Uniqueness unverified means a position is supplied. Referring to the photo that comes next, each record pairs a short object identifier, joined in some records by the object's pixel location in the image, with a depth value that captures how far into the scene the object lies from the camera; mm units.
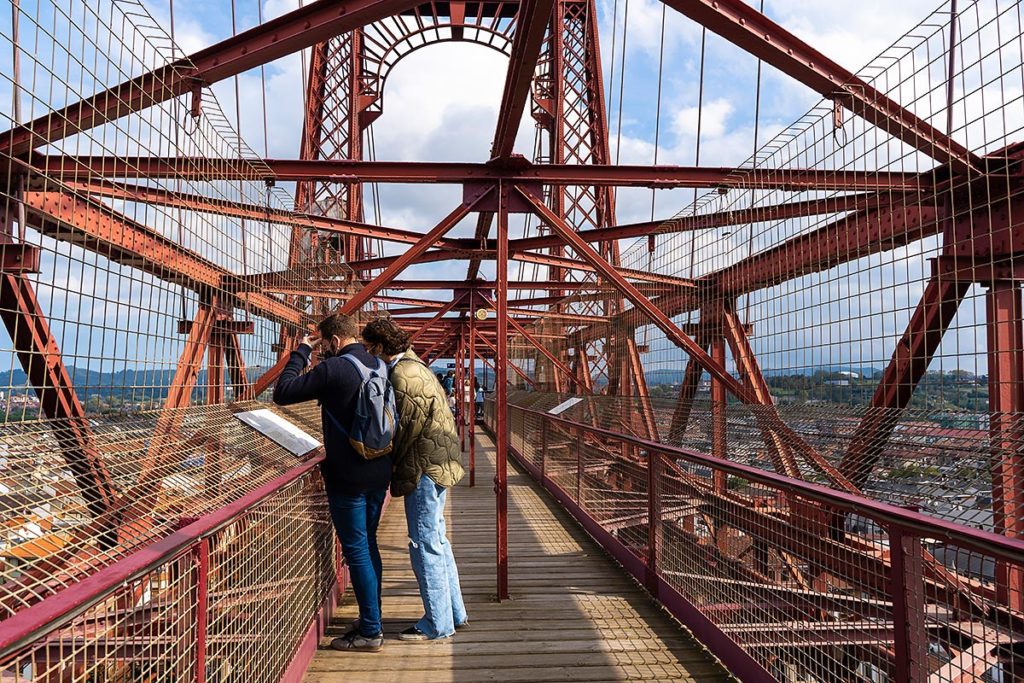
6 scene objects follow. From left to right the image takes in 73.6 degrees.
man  3455
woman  3869
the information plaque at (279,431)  3605
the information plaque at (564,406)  8383
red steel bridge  2191
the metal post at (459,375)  15316
